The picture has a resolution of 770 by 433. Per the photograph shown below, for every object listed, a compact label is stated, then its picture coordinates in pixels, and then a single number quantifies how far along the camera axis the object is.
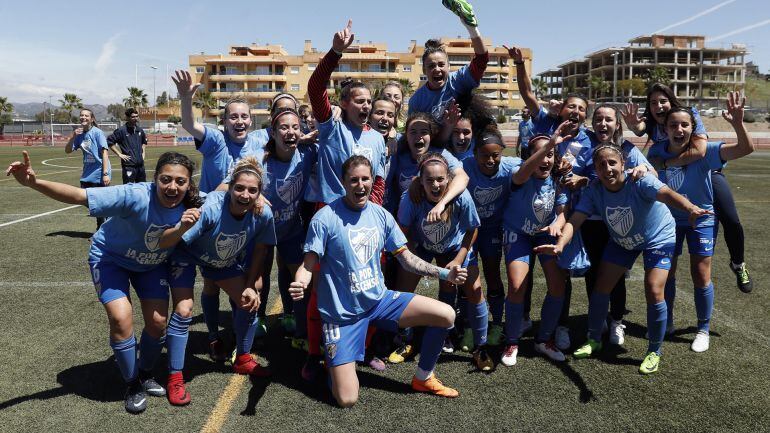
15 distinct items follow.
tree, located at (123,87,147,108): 94.28
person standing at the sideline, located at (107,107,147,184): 10.55
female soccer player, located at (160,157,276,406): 3.90
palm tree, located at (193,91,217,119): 88.25
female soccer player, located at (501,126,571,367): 4.53
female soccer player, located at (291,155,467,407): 3.81
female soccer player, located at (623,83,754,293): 4.70
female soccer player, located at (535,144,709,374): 4.30
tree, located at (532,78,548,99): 96.94
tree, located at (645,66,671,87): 88.56
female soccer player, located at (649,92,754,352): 4.57
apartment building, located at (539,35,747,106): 100.44
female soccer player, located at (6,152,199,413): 3.75
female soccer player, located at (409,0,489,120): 4.85
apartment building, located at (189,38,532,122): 90.00
